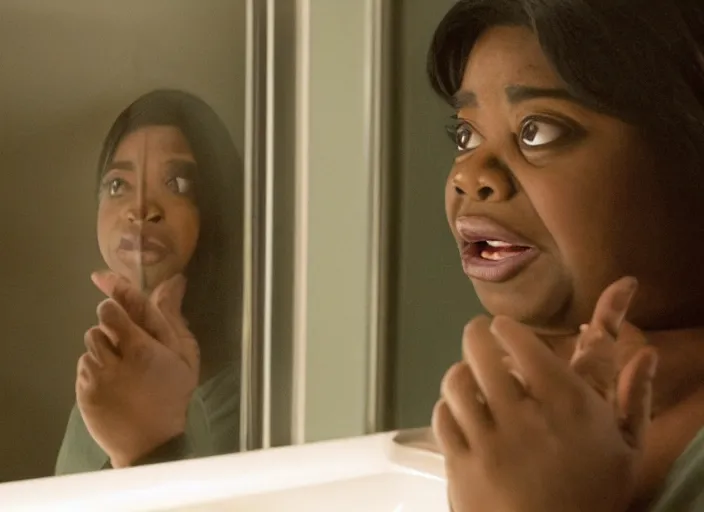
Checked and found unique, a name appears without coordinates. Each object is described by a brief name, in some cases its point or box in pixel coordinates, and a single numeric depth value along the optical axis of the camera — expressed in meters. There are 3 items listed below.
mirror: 0.96
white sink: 1.02
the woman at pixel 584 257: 0.74
